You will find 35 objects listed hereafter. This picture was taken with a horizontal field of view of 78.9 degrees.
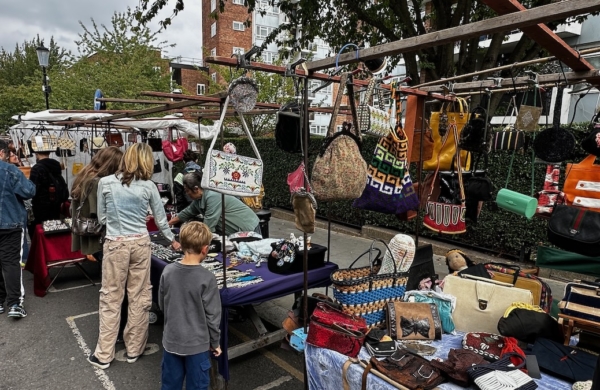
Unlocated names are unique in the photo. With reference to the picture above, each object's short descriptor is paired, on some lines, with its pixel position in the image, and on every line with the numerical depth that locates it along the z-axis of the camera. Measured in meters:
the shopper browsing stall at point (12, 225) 4.25
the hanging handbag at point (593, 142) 2.56
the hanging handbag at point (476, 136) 3.19
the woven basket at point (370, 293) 2.48
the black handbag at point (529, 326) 2.30
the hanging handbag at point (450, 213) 3.24
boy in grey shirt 2.47
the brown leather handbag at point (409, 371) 1.87
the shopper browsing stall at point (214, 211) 4.38
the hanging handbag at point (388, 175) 2.94
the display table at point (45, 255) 5.06
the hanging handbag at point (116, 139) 9.58
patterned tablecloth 1.93
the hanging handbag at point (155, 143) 9.67
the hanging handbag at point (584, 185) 2.62
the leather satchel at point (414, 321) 2.44
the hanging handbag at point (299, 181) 2.31
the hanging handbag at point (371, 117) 2.43
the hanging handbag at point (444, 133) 3.42
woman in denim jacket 3.35
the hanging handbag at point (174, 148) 8.96
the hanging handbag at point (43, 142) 6.94
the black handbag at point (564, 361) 1.96
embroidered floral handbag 2.39
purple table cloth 2.93
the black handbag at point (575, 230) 2.55
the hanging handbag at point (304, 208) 2.24
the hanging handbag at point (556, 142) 2.87
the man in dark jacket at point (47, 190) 6.01
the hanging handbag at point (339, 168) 2.25
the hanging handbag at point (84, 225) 4.05
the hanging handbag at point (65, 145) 8.45
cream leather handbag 2.54
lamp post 10.30
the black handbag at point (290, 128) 2.58
